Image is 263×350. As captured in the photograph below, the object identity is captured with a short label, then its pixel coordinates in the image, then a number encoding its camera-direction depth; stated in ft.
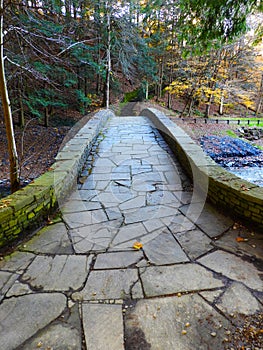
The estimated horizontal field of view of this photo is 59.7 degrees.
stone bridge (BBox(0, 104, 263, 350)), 4.77
